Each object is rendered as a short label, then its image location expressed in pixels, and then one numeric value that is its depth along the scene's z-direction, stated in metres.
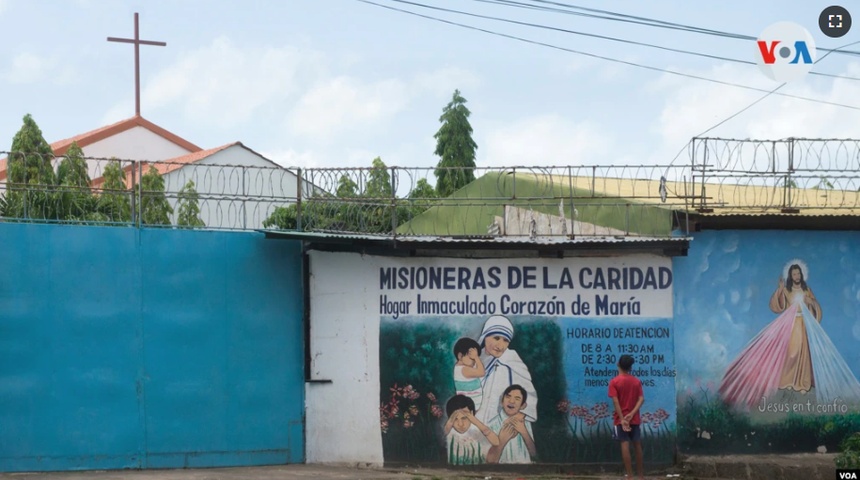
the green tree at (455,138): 36.59
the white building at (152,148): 32.72
